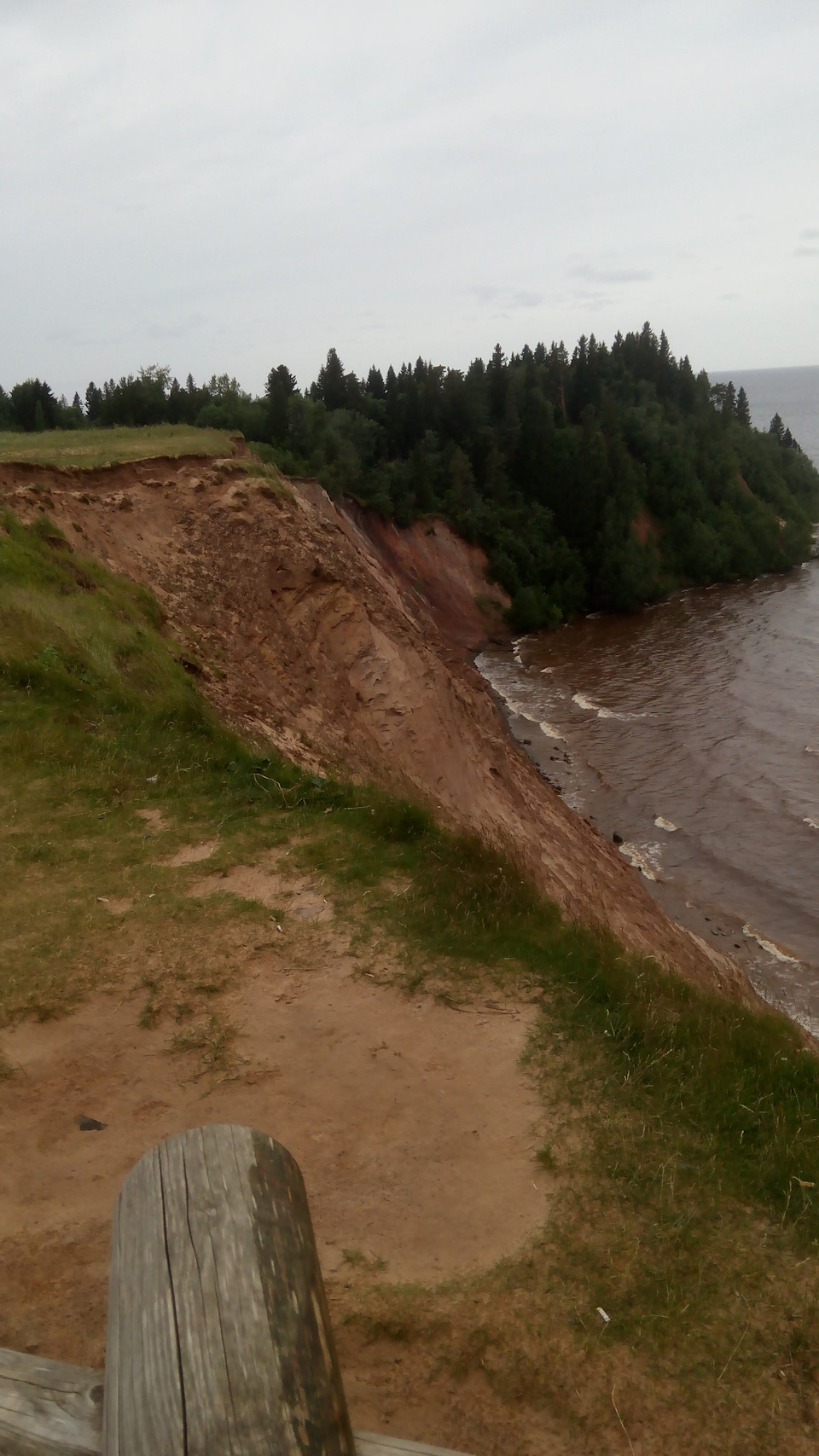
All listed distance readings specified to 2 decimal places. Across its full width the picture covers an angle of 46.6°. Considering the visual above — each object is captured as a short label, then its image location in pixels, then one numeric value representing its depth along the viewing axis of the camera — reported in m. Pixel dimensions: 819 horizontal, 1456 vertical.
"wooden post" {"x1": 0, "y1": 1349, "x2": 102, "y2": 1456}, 2.26
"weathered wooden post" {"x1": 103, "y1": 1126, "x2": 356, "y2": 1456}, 2.14
